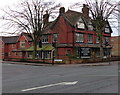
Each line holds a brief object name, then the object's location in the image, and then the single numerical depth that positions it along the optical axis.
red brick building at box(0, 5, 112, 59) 43.47
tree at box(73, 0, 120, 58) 37.81
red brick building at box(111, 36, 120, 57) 72.97
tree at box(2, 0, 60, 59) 38.72
